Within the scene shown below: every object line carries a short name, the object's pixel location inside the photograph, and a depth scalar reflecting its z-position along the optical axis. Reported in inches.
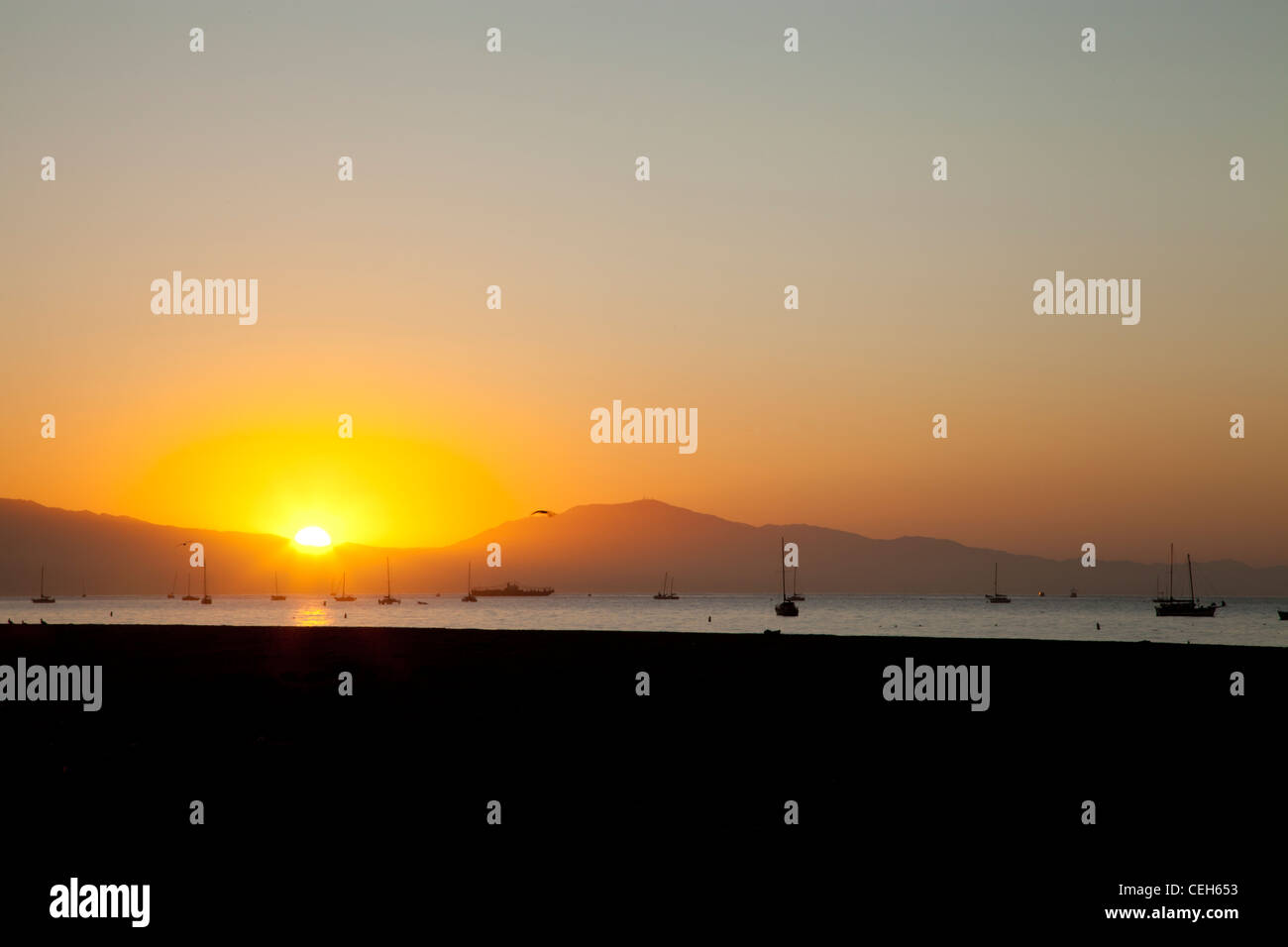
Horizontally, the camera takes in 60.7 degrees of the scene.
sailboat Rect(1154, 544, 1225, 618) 7303.2
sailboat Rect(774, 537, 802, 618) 6048.2
